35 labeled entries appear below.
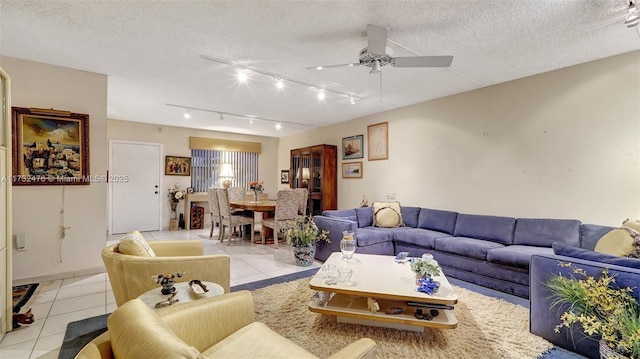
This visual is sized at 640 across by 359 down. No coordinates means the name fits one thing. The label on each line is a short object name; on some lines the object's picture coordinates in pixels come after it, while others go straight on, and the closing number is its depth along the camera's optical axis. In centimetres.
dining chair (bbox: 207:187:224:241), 541
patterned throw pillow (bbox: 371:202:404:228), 448
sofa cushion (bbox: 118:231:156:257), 199
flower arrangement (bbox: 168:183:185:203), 662
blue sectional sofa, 293
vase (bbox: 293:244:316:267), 382
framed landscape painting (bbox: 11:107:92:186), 310
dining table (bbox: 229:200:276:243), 489
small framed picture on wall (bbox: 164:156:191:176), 666
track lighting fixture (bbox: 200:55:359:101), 312
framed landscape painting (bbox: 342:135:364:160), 568
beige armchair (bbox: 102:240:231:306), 189
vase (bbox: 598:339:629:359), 154
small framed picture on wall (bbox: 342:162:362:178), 569
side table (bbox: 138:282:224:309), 166
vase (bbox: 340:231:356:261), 279
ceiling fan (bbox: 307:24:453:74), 226
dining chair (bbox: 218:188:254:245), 513
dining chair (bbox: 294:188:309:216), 508
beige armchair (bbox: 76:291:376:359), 84
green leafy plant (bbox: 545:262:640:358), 151
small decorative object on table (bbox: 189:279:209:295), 178
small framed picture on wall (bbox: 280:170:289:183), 788
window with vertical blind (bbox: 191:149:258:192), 714
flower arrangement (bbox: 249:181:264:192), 576
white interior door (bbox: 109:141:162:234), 610
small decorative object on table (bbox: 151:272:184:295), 170
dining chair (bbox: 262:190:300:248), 485
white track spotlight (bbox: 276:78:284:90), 367
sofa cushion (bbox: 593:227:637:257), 218
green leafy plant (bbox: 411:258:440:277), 229
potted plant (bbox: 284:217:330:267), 383
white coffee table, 202
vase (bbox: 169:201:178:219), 670
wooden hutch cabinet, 604
